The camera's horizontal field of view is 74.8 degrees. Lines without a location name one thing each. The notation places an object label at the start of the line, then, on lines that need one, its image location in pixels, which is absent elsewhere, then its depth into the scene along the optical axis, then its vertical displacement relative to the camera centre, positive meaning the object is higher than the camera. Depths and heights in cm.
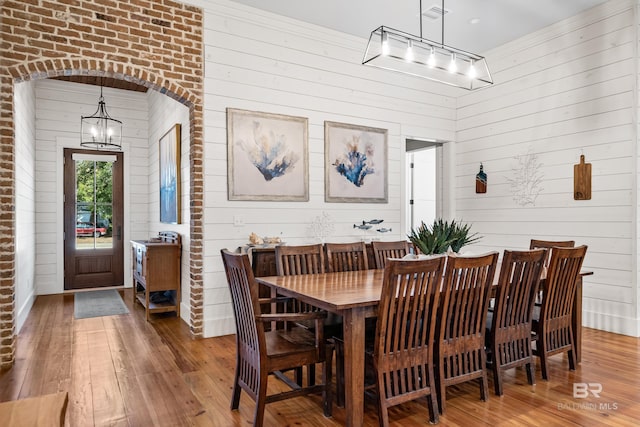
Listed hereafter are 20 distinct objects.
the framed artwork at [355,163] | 518 +59
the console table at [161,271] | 497 -73
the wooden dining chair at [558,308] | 313 -77
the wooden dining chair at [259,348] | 236 -83
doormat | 534 -131
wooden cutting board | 461 +32
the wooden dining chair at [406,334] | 234 -74
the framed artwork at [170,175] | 518 +46
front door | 688 -15
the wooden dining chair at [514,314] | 286 -75
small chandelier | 684 +136
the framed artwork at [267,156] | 451 +60
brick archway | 343 +138
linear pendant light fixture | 546 +206
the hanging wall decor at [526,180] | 519 +38
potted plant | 331 -23
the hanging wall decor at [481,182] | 583 +39
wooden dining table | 230 -58
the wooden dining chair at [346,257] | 371 -43
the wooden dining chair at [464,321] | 260 -73
